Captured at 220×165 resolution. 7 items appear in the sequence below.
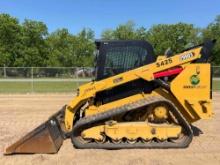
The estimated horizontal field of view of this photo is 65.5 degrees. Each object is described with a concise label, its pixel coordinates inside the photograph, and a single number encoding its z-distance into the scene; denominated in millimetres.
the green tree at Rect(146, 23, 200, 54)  24611
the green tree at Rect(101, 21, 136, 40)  25855
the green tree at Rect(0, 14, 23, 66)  24433
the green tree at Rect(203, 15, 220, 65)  25550
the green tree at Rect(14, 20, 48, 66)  24205
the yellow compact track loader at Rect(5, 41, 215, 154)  3548
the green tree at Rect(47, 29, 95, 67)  23621
